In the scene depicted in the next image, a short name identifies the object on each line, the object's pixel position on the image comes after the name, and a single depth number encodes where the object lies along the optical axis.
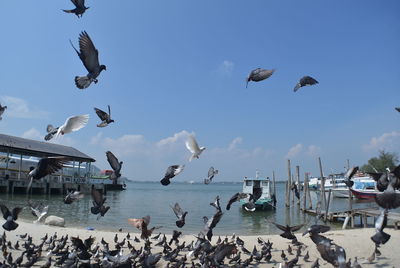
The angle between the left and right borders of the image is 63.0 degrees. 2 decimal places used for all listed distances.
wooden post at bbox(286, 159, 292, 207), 33.81
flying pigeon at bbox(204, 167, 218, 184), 8.95
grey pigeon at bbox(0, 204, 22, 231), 6.83
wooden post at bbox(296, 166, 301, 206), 33.80
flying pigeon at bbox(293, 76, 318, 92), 7.07
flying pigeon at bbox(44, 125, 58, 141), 6.34
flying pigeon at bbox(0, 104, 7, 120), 6.62
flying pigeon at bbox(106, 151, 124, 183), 6.30
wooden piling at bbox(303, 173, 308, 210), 29.27
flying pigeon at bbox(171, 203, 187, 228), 6.90
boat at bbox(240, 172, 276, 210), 30.40
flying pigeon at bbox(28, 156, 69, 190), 5.53
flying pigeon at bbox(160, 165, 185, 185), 6.76
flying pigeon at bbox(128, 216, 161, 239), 6.06
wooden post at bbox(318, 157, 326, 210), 25.45
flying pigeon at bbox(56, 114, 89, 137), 6.04
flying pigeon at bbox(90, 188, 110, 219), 6.28
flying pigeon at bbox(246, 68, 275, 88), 6.45
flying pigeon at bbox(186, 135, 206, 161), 7.86
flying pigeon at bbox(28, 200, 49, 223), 8.25
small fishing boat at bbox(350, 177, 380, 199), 42.22
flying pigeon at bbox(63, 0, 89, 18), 4.91
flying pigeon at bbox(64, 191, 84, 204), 7.24
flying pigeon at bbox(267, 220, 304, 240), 6.11
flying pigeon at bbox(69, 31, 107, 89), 5.09
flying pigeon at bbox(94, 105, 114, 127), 6.65
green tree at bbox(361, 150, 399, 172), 74.11
